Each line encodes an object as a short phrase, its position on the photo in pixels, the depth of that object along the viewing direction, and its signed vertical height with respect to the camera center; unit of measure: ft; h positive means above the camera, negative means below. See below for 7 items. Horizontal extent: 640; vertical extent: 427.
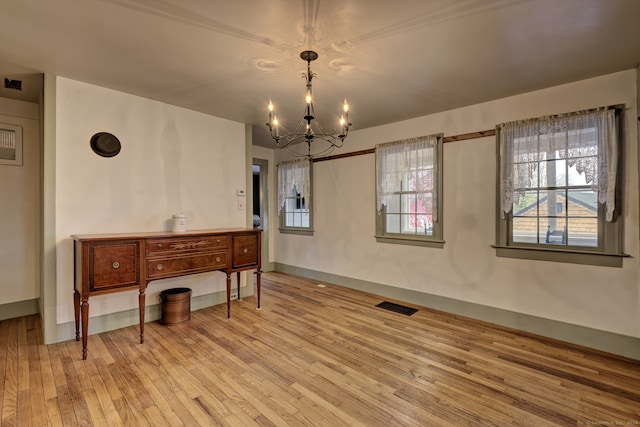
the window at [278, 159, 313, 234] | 16.71 +0.96
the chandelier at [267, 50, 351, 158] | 7.08 +3.89
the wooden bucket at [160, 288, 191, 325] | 10.23 -3.34
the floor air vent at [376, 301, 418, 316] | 11.52 -3.95
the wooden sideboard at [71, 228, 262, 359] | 7.84 -1.44
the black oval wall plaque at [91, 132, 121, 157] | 9.36 +2.25
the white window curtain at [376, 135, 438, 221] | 11.91 +2.12
